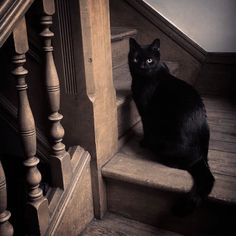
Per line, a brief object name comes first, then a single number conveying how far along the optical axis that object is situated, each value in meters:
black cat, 1.18
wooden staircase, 1.15
